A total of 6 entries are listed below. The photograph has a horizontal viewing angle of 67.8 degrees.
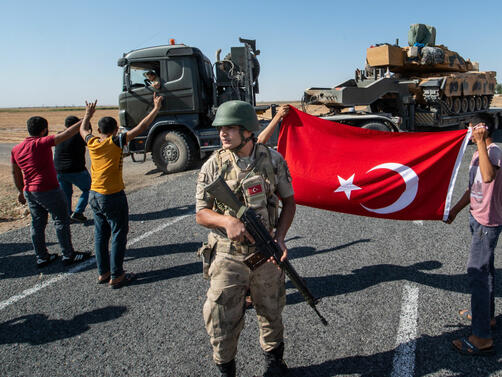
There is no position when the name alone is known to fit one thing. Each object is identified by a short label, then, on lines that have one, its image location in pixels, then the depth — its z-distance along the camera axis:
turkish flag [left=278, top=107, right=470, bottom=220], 3.97
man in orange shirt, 4.13
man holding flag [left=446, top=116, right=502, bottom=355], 2.77
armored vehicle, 11.84
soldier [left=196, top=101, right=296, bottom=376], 2.47
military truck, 10.26
